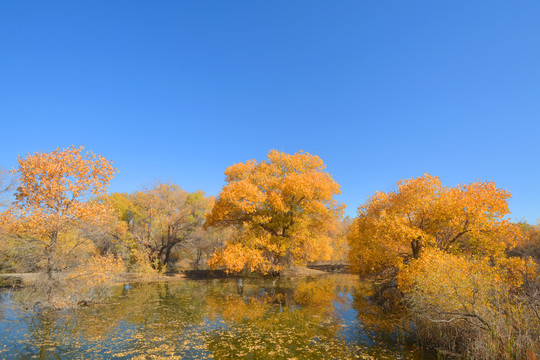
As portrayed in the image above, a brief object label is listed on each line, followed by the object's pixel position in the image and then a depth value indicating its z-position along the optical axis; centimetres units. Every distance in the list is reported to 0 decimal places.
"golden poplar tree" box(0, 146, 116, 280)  1534
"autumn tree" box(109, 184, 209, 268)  3559
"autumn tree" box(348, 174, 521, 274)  1507
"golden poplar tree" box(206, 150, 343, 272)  2406
